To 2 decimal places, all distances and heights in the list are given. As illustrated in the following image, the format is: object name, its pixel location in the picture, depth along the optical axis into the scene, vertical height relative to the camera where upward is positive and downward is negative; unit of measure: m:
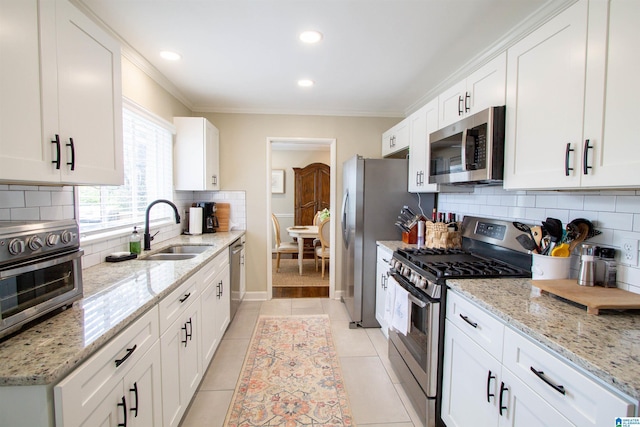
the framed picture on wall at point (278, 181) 6.61 +0.41
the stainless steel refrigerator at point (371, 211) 3.01 -0.11
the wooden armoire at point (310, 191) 6.26 +0.19
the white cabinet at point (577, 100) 1.06 +0.43
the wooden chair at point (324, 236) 4.51 -0.56
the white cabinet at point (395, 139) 3.08 +0.70
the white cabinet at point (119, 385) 0.86 -0.65
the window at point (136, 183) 1.98 +0.13
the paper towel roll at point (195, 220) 3.32 -0.24
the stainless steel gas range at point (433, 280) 1.69 -0.50
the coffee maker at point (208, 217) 3.48 -0.22
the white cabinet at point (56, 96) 1.00 +0.41
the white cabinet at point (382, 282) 2.79 -0.80
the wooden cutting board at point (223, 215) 3.69 -0.20
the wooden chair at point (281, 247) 4.95 -0.80
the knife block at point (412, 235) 2.86 -0.33
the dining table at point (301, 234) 4.93 -0.58
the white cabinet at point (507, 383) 0.86 -0.66
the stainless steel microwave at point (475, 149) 1.68 +0.33
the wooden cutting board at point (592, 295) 1.13 -0.38
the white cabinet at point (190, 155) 3.19 +0.47
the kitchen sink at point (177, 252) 2.43 -0.48
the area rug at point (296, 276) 4.60 -1.28
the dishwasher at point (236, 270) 3.11 -0.80
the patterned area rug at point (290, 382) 1.85 -1.35
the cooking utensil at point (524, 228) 1.68 -0.15
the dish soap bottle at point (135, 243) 2.18 -0.34
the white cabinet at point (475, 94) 1.70 +0.71
